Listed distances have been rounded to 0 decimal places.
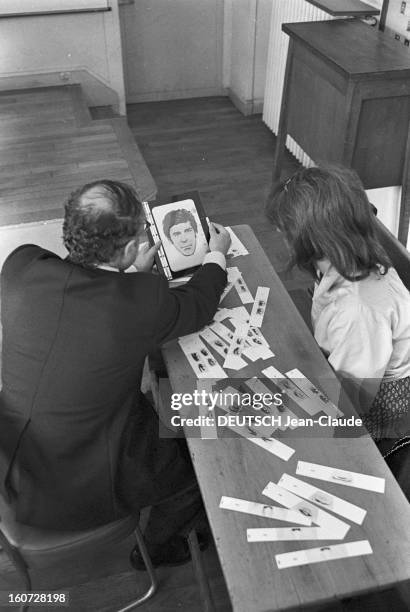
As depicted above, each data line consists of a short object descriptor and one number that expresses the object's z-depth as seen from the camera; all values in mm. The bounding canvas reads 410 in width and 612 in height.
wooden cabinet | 3234
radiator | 4371
